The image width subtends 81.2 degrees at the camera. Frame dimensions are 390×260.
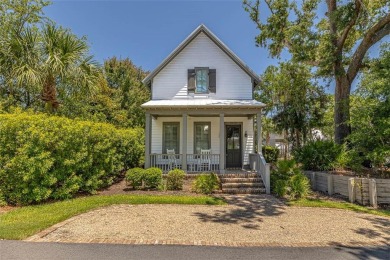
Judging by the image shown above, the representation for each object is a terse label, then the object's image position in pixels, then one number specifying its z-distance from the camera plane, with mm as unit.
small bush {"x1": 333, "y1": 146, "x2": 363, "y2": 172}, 9367
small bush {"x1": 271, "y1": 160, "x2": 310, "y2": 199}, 8750
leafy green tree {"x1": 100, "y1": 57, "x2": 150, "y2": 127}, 19859
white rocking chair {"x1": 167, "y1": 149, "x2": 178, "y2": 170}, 11809
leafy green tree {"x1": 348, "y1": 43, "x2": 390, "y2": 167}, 8445
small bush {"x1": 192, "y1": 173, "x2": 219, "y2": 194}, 9227
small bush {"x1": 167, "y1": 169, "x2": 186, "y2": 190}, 9672
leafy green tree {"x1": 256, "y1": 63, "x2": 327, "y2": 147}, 18031
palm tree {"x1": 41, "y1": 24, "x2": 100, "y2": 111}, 9094
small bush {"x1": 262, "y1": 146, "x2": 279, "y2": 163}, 18797
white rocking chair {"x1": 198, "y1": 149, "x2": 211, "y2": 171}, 12209
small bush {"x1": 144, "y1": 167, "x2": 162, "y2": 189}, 9516
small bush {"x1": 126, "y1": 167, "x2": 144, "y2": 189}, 9547
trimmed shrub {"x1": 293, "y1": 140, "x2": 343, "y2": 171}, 11031
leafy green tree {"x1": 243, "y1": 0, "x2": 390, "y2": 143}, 12238
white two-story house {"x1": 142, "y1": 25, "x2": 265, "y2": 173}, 13148
